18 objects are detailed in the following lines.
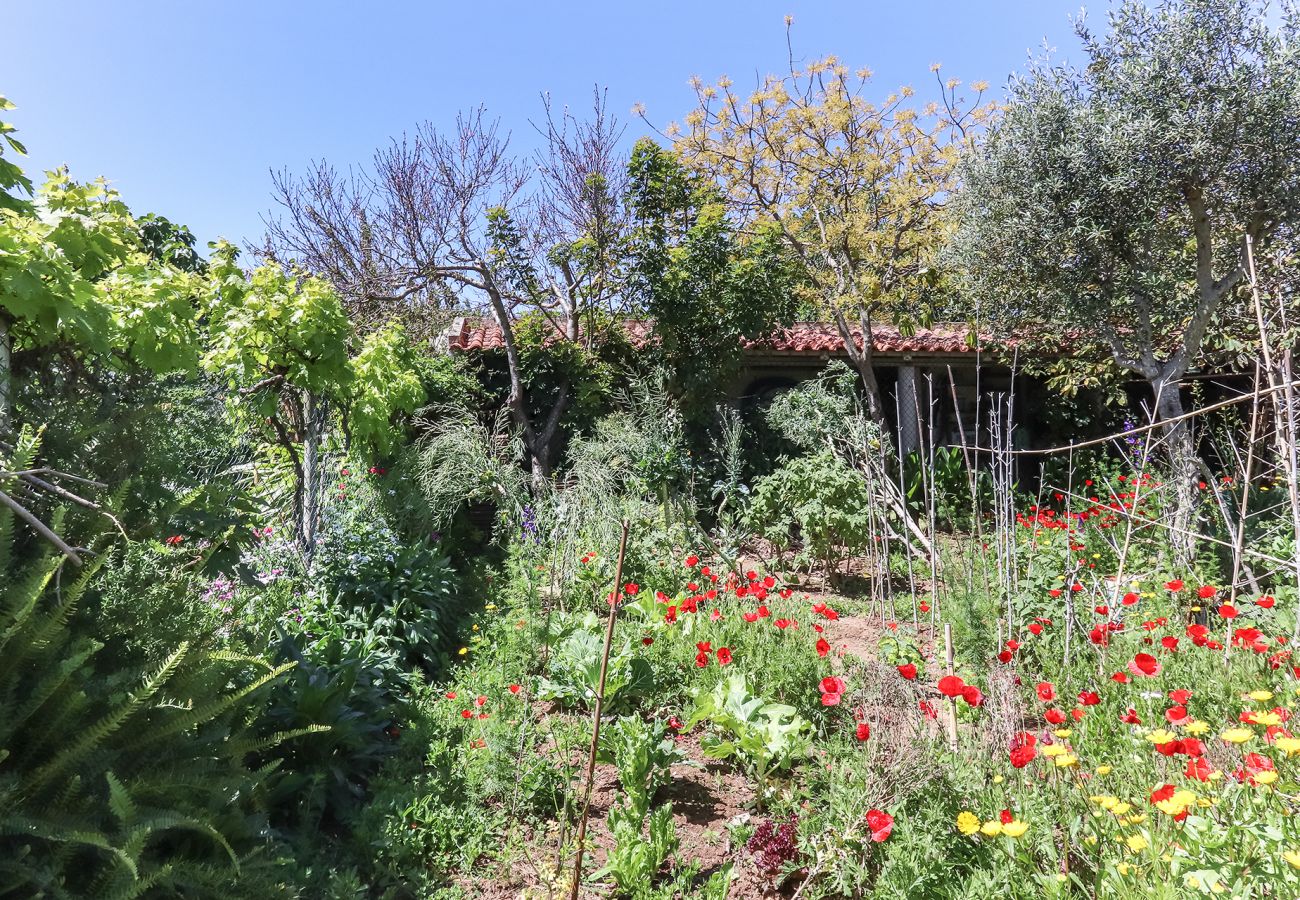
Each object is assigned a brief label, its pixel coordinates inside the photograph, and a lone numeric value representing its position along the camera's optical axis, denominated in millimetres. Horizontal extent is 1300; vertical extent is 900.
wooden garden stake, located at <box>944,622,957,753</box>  2725
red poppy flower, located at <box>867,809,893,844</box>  1983
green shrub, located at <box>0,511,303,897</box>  1647
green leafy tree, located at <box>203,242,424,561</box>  4738
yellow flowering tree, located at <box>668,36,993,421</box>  9930
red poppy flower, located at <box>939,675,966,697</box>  2275
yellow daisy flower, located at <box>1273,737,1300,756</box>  1713
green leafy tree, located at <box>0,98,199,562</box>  2371
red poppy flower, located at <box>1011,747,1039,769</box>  2033
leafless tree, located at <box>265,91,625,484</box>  9219
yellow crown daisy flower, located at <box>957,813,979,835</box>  1921
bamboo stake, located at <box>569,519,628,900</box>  2016
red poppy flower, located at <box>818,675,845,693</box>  2641
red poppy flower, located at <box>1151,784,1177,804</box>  1699
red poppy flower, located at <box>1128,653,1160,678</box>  2277
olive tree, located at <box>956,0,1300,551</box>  5340
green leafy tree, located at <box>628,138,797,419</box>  8727
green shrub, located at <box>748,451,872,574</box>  6020
